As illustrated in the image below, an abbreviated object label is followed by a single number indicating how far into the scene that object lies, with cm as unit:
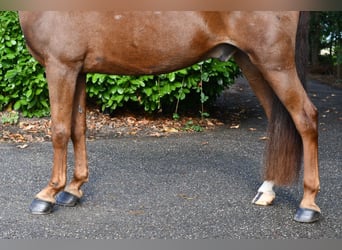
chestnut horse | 380
